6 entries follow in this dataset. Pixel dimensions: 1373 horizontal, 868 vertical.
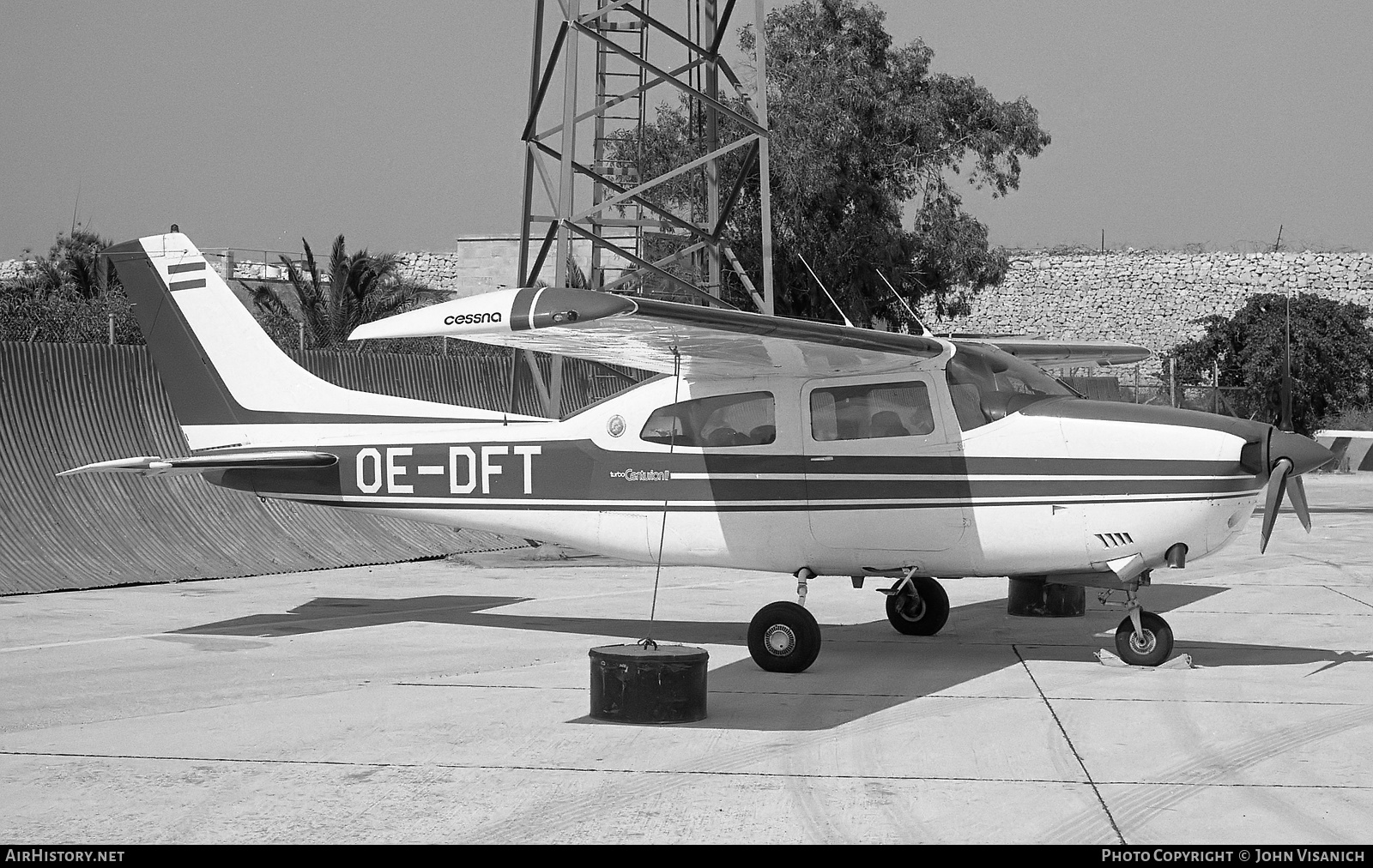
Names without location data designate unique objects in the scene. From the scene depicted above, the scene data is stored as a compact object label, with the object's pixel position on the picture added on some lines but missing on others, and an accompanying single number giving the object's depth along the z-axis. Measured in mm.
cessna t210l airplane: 9016
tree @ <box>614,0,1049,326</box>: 31109
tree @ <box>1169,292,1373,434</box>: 40969
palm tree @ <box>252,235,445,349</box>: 32500
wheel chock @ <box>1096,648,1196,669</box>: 9531
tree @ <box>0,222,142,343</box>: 26953
